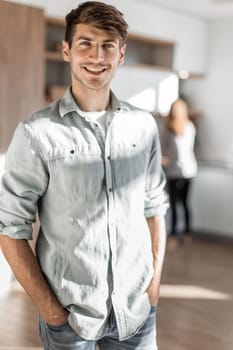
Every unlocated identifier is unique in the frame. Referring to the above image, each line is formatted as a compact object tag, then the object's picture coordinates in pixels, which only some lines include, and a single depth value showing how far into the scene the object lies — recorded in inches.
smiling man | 54.8
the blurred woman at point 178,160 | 227.6
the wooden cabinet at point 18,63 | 176.6
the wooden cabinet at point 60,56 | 206.5
